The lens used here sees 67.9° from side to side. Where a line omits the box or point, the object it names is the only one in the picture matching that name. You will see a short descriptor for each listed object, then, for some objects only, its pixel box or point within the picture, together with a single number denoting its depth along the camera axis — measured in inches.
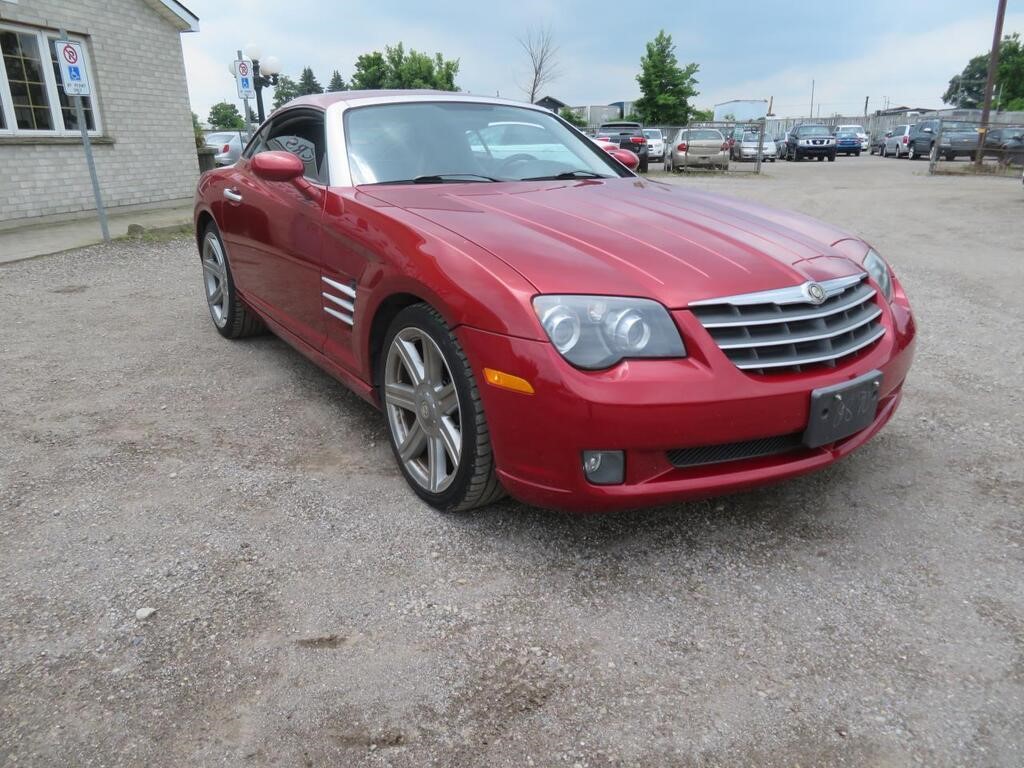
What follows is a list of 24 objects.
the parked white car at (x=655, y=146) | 1140.5
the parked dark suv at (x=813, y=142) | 1293.1
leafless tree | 2078.0
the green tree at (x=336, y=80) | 4655.5
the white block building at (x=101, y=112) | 416.8
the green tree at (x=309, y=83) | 4566.9
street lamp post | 710.5
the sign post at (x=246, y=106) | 636.1
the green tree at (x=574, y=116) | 2075.1
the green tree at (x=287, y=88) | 4480.1
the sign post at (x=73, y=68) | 323.0
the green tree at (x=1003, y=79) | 2933.1
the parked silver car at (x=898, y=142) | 1269.7
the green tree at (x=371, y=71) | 2691.9
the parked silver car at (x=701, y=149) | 1005.8
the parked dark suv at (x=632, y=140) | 1007.0
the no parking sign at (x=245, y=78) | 645.9
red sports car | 84.1
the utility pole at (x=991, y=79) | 880.3
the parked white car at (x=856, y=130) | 1446.9
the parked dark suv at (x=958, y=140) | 975.0
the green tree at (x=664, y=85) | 1740.9
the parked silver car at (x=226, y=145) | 542.0
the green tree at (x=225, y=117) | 4136.3
